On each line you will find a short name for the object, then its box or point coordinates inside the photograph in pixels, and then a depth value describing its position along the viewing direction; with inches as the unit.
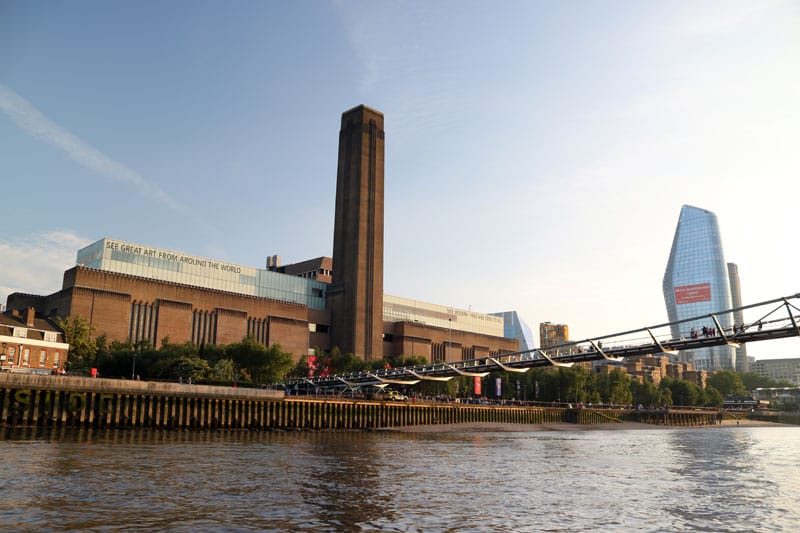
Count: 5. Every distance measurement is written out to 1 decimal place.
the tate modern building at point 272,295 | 5270.7
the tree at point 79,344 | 4292.1
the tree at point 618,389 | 6943.9
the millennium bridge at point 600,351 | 2183.8
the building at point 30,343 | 3794.3
